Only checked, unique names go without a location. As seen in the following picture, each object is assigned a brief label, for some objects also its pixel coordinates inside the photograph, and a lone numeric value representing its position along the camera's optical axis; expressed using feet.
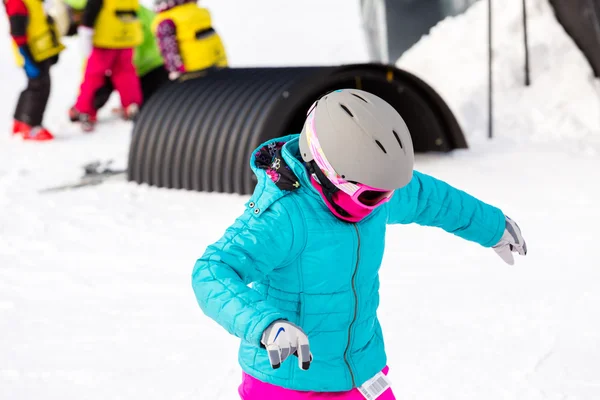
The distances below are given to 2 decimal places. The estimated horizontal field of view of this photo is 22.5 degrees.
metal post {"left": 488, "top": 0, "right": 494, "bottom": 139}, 45.71
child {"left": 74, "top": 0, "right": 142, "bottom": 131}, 57.05
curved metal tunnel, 39.54
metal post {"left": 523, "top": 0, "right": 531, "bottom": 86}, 48.58
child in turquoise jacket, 12.55
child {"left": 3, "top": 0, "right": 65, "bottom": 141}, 53.36
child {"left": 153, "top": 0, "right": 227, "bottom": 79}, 54.01
